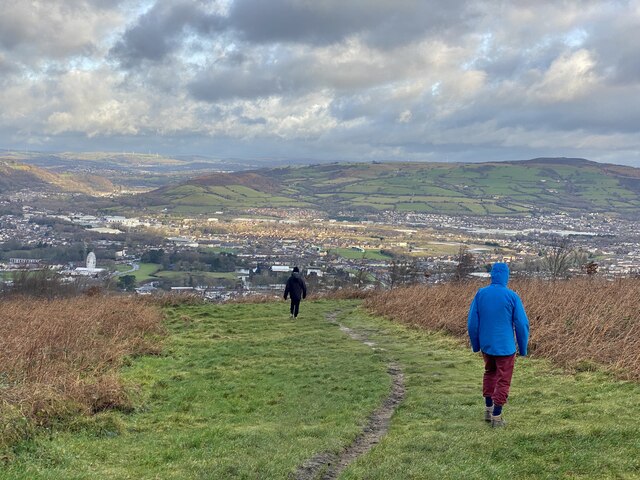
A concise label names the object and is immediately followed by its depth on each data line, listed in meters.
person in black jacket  24.48
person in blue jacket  9.12
